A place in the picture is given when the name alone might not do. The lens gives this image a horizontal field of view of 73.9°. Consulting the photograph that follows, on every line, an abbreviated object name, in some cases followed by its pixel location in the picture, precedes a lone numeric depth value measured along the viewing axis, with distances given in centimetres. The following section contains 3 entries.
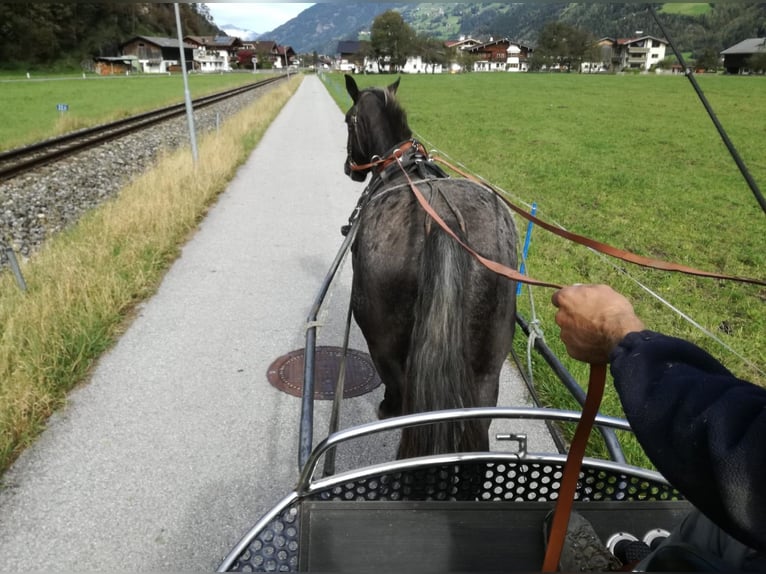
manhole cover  423
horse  232
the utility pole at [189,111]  1130
